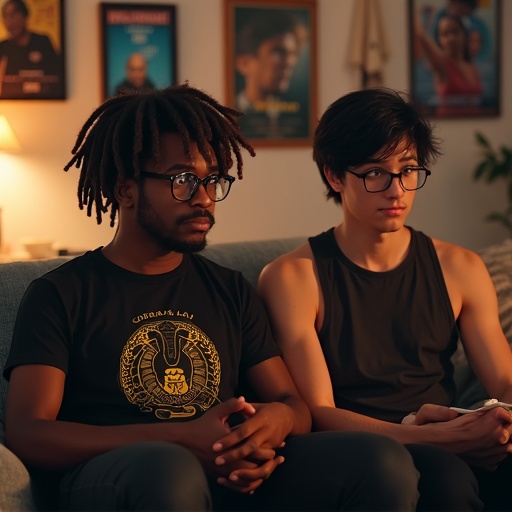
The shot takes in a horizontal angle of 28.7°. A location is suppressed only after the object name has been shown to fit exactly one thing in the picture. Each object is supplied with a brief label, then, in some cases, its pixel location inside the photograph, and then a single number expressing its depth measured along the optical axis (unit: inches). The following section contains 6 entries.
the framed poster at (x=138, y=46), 220.1
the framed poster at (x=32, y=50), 213.0
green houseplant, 245.4
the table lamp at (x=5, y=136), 205.0
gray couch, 67.7
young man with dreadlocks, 68.8
